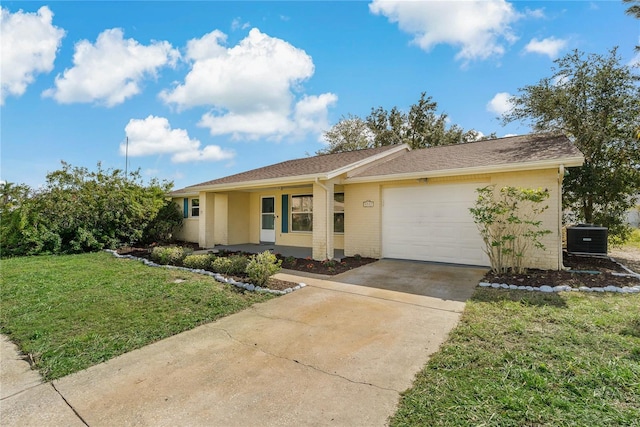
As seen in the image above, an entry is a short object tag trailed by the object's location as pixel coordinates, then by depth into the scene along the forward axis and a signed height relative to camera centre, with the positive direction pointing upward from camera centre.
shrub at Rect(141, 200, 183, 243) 13.20 -0.35
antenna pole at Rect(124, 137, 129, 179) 12.94 +2.76
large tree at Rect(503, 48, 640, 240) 9.12 +2.92
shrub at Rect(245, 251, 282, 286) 6.12 -1.09
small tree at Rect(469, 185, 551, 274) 6.52 -0.18
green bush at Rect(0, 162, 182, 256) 10.55 +0.15
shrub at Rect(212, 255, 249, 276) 7.04 -1.18
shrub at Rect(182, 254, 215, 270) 7.77 -1.18
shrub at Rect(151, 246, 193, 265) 8.63 -1.15
